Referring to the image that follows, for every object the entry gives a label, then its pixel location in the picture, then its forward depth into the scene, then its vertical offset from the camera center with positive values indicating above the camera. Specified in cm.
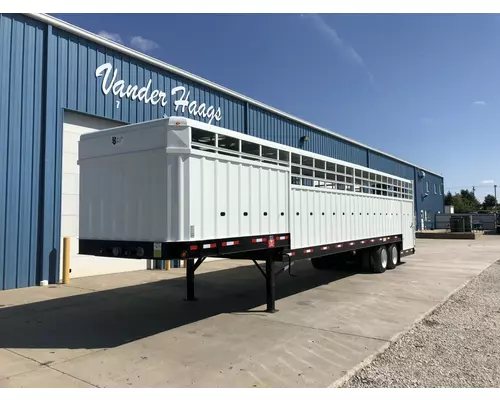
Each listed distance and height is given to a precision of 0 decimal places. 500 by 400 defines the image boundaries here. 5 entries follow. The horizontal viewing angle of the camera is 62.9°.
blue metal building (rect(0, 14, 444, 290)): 995 +343
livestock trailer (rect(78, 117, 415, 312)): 565 +46
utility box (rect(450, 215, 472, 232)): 3534 -5
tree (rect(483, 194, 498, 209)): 11441 +584
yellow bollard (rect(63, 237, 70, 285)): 1085 -84
